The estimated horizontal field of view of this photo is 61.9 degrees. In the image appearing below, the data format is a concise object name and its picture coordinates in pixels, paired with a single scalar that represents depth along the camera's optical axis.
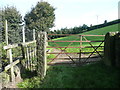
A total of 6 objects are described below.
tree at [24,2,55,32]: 16.89
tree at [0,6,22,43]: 9.86
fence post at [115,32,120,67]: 3.43
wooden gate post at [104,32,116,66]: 3.72
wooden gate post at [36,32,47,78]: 3.89
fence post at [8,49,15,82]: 3.48
